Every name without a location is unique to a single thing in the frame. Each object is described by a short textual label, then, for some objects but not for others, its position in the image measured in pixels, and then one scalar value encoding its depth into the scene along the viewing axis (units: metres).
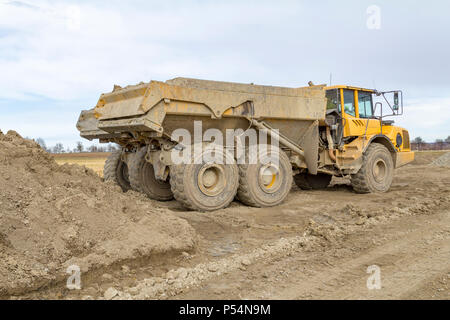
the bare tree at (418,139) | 61.09
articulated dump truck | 7.27
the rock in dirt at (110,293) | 3.66
